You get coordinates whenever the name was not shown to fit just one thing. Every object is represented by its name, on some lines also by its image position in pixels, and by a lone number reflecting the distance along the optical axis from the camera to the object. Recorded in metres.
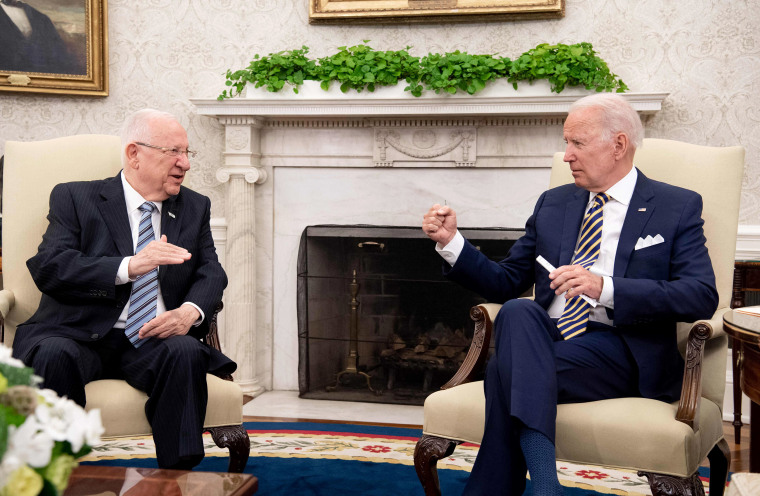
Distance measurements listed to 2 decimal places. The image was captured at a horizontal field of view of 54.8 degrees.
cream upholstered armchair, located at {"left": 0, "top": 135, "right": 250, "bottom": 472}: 2.26
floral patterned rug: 2.81
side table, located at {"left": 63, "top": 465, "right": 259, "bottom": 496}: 1.43
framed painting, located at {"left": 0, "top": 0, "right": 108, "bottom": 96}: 4.35
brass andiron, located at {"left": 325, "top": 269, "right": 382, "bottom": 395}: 4.16
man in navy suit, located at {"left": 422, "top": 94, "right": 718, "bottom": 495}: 1.93
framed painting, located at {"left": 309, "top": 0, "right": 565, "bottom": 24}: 3.98
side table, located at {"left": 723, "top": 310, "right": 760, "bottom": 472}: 1.69
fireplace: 3.95
